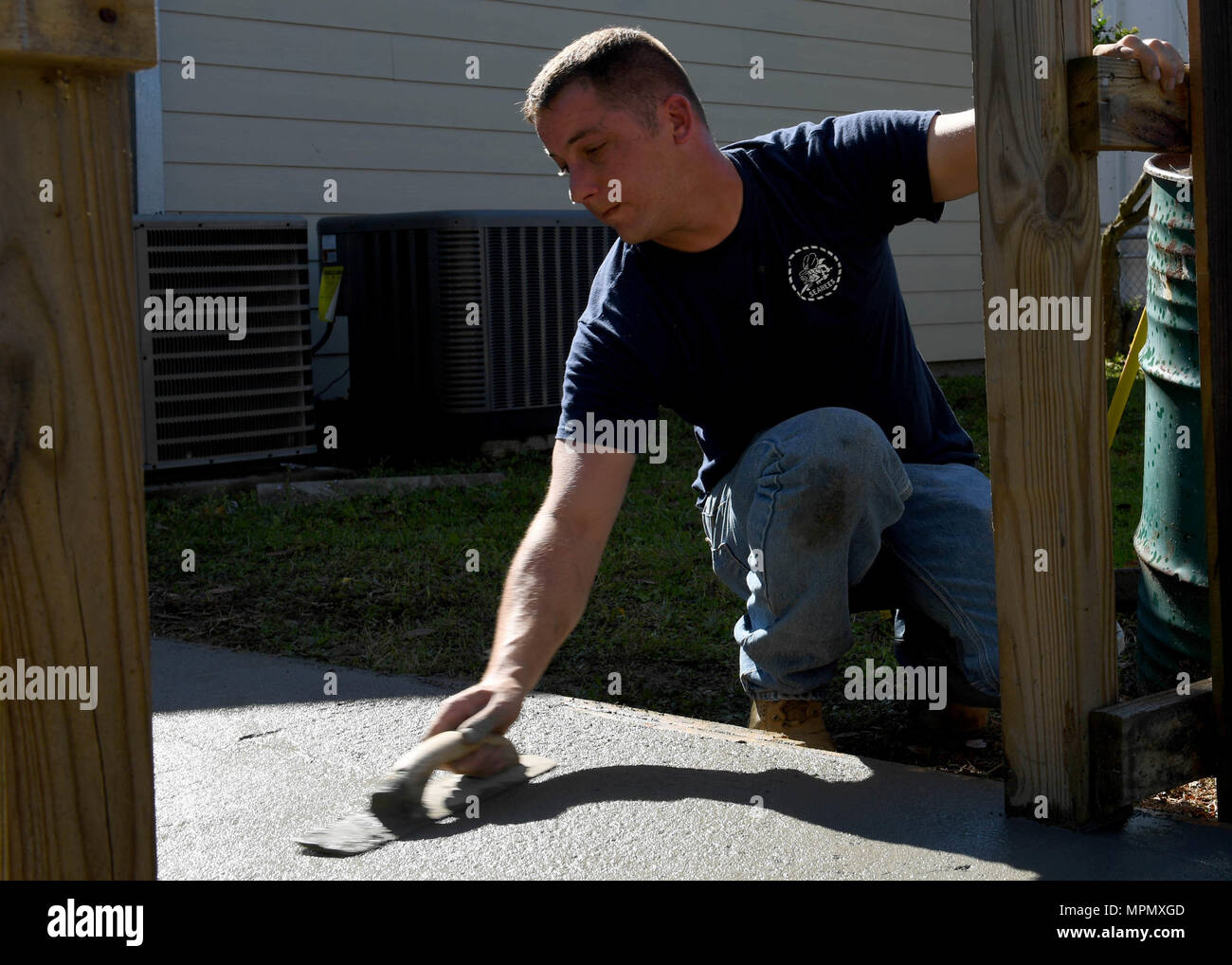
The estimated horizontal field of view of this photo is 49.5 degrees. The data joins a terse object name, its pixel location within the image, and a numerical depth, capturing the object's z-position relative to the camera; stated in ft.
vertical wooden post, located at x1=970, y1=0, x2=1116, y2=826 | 6.31
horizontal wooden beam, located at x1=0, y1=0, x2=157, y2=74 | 3.86
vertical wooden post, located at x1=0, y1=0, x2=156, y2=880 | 4.00
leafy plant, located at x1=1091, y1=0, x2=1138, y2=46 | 33.02
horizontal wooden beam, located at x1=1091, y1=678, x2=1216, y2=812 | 6.46
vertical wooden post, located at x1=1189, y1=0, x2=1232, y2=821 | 6.64
